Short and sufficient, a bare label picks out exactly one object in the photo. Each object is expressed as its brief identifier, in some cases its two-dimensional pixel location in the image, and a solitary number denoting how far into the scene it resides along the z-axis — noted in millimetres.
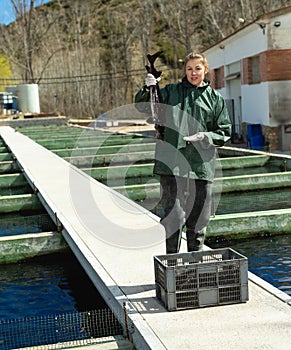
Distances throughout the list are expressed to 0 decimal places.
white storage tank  39000
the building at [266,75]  18562
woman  4738
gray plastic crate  4410
